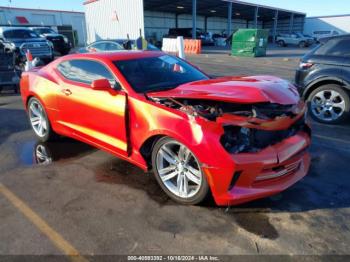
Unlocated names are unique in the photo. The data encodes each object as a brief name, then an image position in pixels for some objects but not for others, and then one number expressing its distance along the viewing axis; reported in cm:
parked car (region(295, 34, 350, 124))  553
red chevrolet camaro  279
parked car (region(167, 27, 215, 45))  3572
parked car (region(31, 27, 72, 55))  2309
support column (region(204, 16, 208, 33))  5294
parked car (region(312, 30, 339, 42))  4788
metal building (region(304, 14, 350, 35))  4994
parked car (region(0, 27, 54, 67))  1522
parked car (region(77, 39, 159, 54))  1326
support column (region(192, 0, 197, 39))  3195
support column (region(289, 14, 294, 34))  5408
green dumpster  2147
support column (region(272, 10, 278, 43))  4806
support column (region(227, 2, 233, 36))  3700
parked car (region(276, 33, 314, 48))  3597
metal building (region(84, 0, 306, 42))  3197
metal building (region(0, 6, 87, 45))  3853
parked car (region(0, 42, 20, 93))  954
